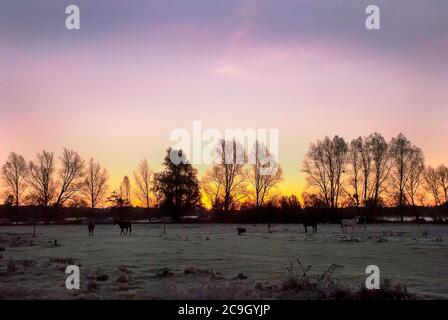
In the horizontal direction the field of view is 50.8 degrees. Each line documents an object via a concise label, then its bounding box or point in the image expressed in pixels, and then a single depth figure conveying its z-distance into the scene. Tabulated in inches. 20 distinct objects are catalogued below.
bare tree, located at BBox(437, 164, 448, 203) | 3523.6
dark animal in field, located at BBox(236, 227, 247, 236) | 1685.5
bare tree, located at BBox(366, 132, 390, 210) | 2992.1
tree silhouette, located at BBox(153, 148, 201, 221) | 3080.7
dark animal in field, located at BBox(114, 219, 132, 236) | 1809.8
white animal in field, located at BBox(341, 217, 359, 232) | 1626.5
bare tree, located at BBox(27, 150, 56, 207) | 3366.1
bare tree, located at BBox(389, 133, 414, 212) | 2994.6
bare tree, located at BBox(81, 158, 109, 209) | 3619.6
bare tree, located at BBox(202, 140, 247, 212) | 3286.4
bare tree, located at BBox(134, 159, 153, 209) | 3641.7
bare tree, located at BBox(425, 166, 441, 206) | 3427.7
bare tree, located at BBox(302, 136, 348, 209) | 3056.1
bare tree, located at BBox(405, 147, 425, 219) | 3006.9
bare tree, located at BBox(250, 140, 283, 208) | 3235.7
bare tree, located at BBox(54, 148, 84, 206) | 3346.5
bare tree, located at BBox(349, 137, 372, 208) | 3019.2
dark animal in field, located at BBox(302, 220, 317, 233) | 1831.2
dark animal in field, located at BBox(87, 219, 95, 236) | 1717.5
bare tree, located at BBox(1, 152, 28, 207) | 3467.0
